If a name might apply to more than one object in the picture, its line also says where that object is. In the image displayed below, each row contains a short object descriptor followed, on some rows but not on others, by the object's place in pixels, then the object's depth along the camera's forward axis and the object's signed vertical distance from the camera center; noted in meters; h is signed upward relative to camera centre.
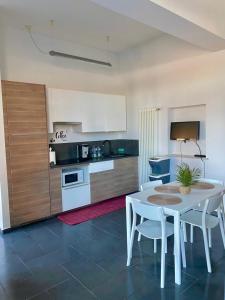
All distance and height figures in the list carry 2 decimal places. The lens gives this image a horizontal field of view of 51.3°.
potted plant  2.55 -0.54
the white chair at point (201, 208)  2.70 -0.95
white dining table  2.03 -0.70
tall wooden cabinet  3.19 -0.25
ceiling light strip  3.89 +1.32
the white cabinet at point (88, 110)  3.78 +0.40
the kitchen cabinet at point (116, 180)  4.23 -0.94
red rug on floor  3.62 -1.34
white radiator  4.63 -0.14
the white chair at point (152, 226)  2.07 -0.97
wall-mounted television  3.99 +0.01
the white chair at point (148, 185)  2.89 -0.68
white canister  3.75 -0.40
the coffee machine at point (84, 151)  4.45 -0.36
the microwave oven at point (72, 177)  3.82 -0.75
